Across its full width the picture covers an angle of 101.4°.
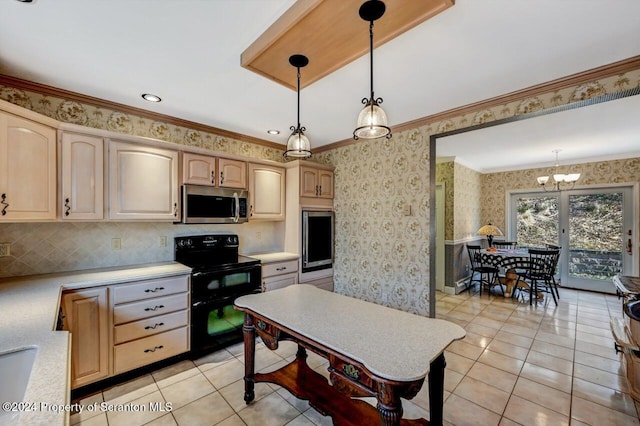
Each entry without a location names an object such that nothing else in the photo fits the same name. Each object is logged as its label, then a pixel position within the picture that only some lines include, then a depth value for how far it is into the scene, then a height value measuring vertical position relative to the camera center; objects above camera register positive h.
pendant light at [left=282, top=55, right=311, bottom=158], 2.02 +0.52
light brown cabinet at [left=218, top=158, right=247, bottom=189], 3.02 +0.46
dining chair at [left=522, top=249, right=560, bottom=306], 4.24 -0.90
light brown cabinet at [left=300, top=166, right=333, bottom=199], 3.54 +0.42
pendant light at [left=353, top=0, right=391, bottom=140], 1.36 +0.54
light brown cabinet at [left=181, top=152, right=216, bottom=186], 2.76 +0.46
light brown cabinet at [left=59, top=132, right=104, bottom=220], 2.11 +0.29
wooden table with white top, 1.09 -0.64
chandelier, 4.50 +0.58
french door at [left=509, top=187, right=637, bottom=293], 4.66 -0.37
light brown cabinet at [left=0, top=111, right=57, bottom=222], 1.72 +0.30
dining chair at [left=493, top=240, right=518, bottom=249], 5.50 -0.70
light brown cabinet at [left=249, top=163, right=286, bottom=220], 3.32 +0.26
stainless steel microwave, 2.77 +0.08
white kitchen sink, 1.01 -0.65
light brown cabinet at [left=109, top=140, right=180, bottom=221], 2.37 +0.28
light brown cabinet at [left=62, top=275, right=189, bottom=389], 2.03 -0.97
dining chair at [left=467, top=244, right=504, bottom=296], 4.77 -1.05
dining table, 4.38 -0.83
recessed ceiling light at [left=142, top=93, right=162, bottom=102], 2.41 +1.07
